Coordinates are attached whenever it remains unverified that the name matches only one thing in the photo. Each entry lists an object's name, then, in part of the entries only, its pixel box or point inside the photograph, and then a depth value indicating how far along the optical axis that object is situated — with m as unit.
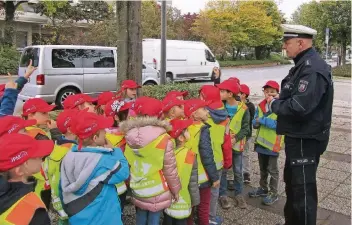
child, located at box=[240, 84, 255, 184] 5.11
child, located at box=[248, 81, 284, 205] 4.43
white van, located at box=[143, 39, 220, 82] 19.02
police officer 3.23
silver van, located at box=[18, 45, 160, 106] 10.70
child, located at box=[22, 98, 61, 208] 3.15
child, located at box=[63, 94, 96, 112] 4.00
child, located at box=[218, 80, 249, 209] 4.48
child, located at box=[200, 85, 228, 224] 3.88
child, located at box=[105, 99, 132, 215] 3.55
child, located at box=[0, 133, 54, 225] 1.96
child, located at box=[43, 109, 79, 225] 2.96
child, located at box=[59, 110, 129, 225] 2.55
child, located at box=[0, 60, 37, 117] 3.76
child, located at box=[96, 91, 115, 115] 4.60
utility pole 9.28
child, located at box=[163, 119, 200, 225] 3.24
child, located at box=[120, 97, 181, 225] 3.01
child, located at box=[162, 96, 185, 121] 3.69
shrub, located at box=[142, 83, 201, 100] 8.27
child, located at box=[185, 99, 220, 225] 3.48
